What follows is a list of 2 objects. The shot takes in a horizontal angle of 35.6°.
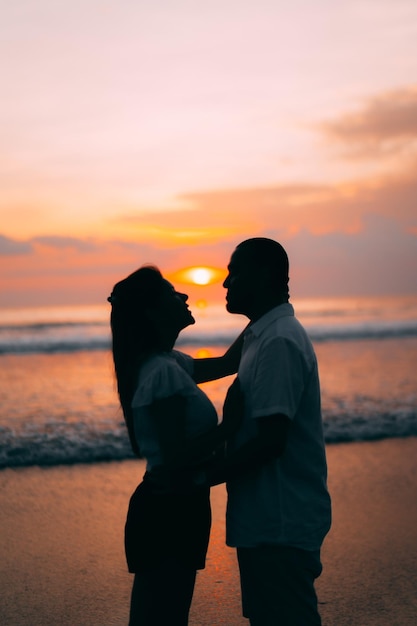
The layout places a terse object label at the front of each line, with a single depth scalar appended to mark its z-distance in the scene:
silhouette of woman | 2.39
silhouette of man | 2.27
